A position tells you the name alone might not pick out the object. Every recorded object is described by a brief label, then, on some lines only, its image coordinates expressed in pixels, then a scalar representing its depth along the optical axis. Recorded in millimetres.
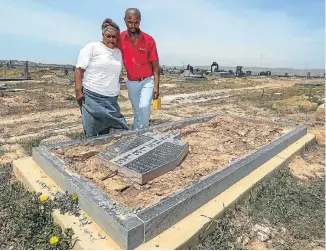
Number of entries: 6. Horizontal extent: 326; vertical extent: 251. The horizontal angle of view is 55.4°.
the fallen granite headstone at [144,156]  3053
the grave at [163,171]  2271
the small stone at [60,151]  3502
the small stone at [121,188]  2852
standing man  4047
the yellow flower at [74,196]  2617
